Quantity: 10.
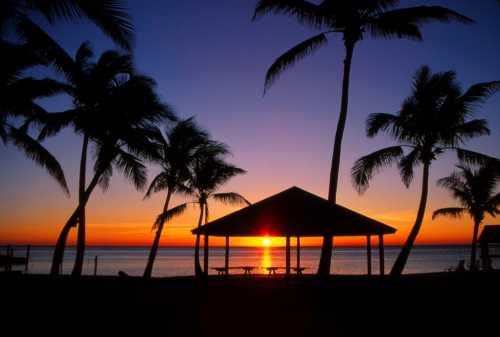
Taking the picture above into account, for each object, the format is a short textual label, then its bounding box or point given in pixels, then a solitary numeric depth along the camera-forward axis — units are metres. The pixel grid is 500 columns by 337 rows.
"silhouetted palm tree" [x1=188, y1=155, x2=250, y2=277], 21.12
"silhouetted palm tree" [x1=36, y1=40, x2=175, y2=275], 14.93
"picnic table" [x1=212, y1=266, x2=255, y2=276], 17.10
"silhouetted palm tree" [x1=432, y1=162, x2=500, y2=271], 24.61
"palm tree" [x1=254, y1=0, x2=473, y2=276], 11.86
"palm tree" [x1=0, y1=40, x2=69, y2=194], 9.44
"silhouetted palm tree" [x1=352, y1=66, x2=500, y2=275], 15.53
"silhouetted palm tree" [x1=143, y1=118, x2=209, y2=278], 20.33
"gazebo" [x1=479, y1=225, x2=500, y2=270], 23.41
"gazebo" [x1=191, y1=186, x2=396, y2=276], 9.99
